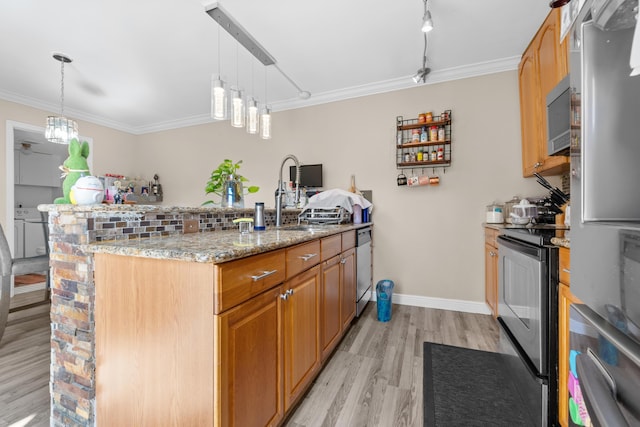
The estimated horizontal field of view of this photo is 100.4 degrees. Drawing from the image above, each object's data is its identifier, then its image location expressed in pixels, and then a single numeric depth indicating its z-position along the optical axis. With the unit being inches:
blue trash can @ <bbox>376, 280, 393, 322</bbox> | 99.7
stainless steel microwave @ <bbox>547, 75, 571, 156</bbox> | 65.5
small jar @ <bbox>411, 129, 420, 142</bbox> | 114.3
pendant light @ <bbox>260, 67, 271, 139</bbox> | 89.1
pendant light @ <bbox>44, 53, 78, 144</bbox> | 113.7
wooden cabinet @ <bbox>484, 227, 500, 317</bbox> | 86.7
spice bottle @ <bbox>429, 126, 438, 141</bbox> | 111.3
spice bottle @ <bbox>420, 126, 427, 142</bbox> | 113.0
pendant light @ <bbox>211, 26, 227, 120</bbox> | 69.0
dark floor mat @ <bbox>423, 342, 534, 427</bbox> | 54.2
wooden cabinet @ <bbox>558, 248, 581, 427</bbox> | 42.6
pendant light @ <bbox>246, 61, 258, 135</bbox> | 83.8
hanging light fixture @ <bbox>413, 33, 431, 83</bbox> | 96.2
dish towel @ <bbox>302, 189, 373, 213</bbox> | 108.0
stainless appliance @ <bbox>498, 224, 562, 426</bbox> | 45.9
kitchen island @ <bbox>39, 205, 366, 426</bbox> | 35.0
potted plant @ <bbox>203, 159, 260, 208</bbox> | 78.0
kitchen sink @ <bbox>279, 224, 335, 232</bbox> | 87.5
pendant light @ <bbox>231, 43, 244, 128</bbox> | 76.4
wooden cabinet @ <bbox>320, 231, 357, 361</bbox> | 67.6
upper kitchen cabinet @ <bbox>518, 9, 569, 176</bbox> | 73.5
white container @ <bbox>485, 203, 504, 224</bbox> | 98.2
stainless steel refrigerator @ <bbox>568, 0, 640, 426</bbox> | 14.9
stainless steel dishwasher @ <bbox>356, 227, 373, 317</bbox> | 99.1
